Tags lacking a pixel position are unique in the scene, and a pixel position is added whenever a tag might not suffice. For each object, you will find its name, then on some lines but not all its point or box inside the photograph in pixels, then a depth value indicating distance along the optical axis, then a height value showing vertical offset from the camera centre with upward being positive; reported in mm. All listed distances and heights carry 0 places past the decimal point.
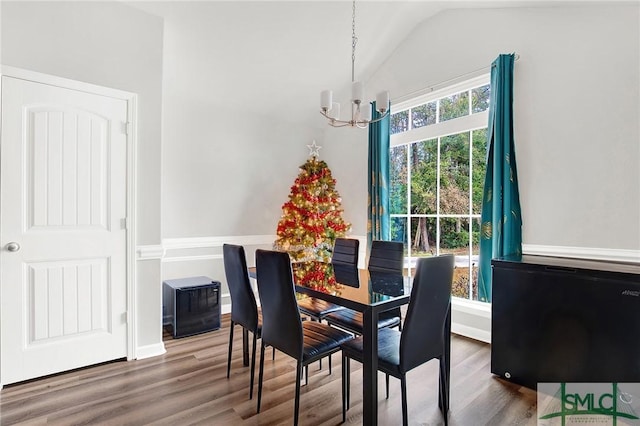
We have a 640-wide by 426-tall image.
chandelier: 2490 +843
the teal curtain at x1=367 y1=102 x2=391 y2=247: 4094 +342
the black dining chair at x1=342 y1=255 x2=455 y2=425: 1699 -689
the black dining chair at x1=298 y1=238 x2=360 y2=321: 2773 -517
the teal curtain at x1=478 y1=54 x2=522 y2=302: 2951 +286
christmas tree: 4273 -147
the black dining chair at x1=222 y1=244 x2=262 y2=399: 2252 -608
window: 3428 +417
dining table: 1706 -512
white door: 2363 -172
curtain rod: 3238 +1359
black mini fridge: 3348 -1014
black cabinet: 1951 -712
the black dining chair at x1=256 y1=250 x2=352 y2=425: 1865 -677
